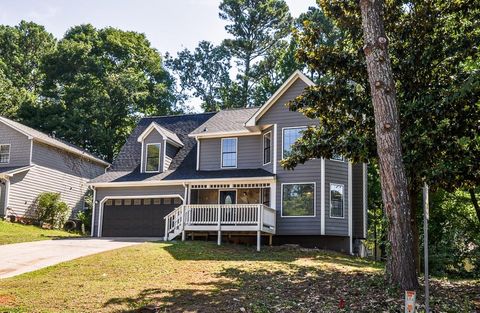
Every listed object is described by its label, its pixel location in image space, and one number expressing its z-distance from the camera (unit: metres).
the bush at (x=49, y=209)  28.28
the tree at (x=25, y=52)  44.91
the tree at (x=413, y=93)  11.59
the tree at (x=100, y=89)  39.12
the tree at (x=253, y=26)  42.62
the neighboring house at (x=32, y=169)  26.95
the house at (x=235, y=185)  19.98
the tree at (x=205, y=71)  45.84
